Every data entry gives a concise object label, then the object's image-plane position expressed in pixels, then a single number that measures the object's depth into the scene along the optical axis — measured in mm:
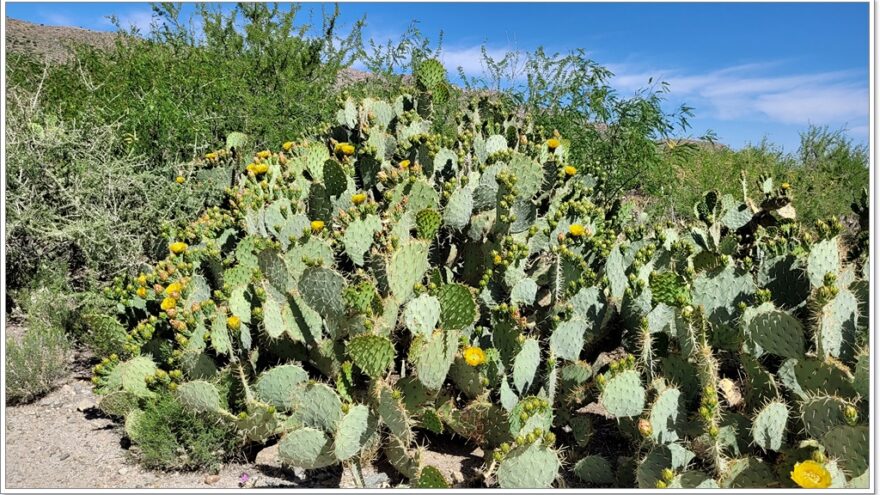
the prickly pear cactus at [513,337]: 2475
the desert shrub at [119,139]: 4383
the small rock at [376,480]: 2742
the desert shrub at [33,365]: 3377
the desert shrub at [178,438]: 2848
